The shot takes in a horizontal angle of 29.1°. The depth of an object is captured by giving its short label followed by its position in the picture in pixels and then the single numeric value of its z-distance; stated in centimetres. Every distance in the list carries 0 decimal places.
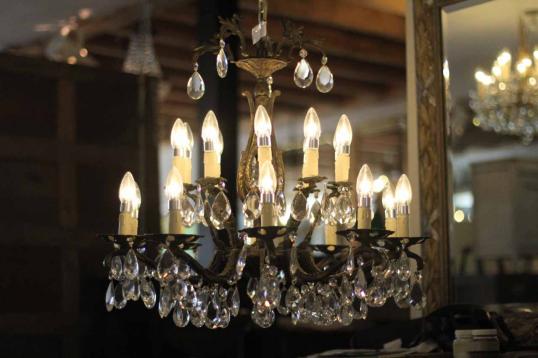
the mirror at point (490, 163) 430
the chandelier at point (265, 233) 254
